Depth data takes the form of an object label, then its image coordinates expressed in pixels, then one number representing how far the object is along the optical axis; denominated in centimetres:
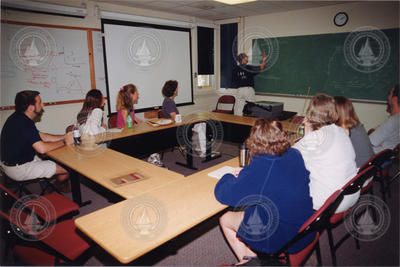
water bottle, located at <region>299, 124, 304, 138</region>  309
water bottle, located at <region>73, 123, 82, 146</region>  270
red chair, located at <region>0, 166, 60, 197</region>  267
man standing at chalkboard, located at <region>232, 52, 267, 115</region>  602
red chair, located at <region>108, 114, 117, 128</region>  382
